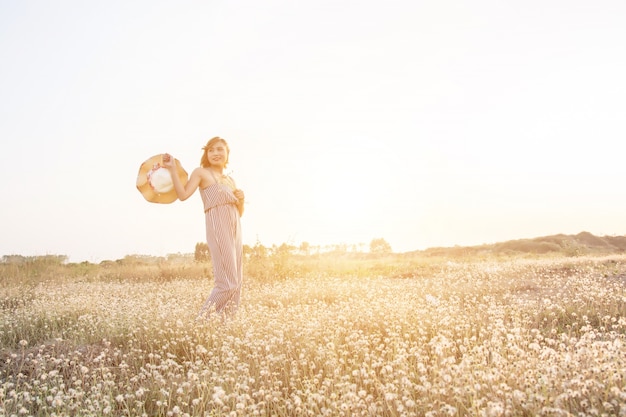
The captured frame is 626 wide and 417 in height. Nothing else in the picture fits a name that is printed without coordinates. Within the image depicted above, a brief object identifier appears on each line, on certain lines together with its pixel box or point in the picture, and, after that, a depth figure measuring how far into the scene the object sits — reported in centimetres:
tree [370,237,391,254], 3984
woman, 698
